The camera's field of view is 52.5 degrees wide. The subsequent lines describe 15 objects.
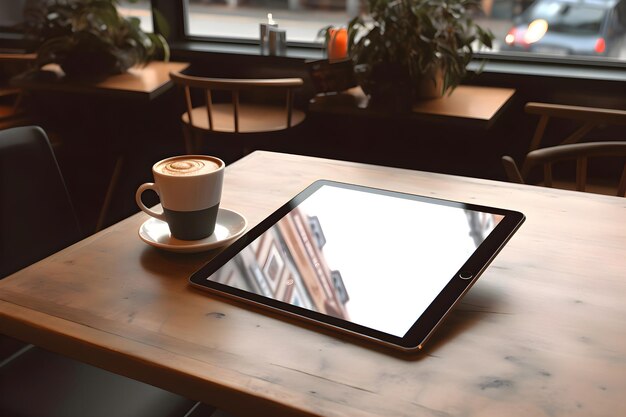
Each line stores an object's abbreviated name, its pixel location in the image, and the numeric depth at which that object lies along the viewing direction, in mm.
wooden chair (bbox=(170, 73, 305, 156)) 2398
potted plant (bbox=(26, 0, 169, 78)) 2752
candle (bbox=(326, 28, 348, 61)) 2637
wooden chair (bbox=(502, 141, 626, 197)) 1603
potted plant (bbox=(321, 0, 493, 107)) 2230
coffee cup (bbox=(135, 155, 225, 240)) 943
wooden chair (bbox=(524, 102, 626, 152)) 1932
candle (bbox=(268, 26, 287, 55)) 3012
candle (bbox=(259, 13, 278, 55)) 3043
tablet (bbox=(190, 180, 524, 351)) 784
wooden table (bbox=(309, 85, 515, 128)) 2172
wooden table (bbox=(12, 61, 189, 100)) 2555
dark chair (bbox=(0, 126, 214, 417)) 1117
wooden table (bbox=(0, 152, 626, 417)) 672
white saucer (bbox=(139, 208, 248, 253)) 955
